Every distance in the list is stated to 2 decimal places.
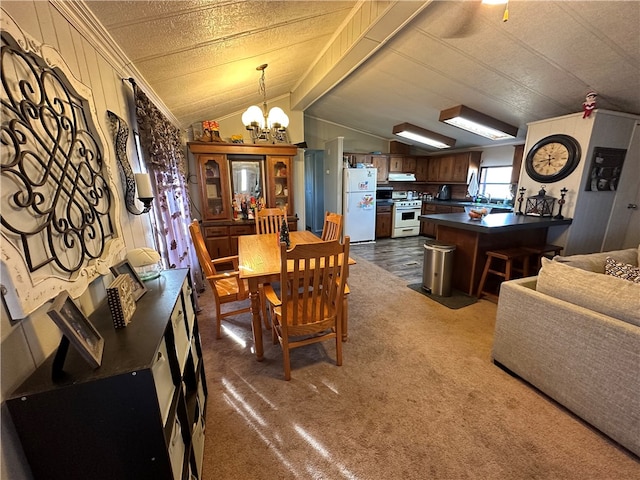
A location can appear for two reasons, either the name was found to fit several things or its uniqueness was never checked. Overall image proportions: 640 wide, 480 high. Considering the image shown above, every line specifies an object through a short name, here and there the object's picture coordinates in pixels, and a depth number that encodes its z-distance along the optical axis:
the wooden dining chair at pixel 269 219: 3.36
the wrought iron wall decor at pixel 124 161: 1.48
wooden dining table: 1.85
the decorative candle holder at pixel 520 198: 3.62
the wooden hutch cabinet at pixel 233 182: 3.71
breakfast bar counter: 2.93
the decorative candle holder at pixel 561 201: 3.18
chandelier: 2.54
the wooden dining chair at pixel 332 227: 2.75
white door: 3.30
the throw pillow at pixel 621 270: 1.74
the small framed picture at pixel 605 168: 3.05
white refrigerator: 5.30
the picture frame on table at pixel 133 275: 1.18
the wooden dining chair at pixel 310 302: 1.56
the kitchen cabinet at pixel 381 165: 6.08
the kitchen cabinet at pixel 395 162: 6.25
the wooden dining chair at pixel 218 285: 2.11
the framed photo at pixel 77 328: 0.67
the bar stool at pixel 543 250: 2.95
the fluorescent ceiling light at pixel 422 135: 4.87
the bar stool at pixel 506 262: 2.76
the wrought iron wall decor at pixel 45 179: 0.72
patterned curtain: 1.91
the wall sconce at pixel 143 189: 1.57
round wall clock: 3.08
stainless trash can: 3.03
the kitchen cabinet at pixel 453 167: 5.55
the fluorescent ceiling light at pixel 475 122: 3.55
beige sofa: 1.29
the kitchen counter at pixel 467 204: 4.82
